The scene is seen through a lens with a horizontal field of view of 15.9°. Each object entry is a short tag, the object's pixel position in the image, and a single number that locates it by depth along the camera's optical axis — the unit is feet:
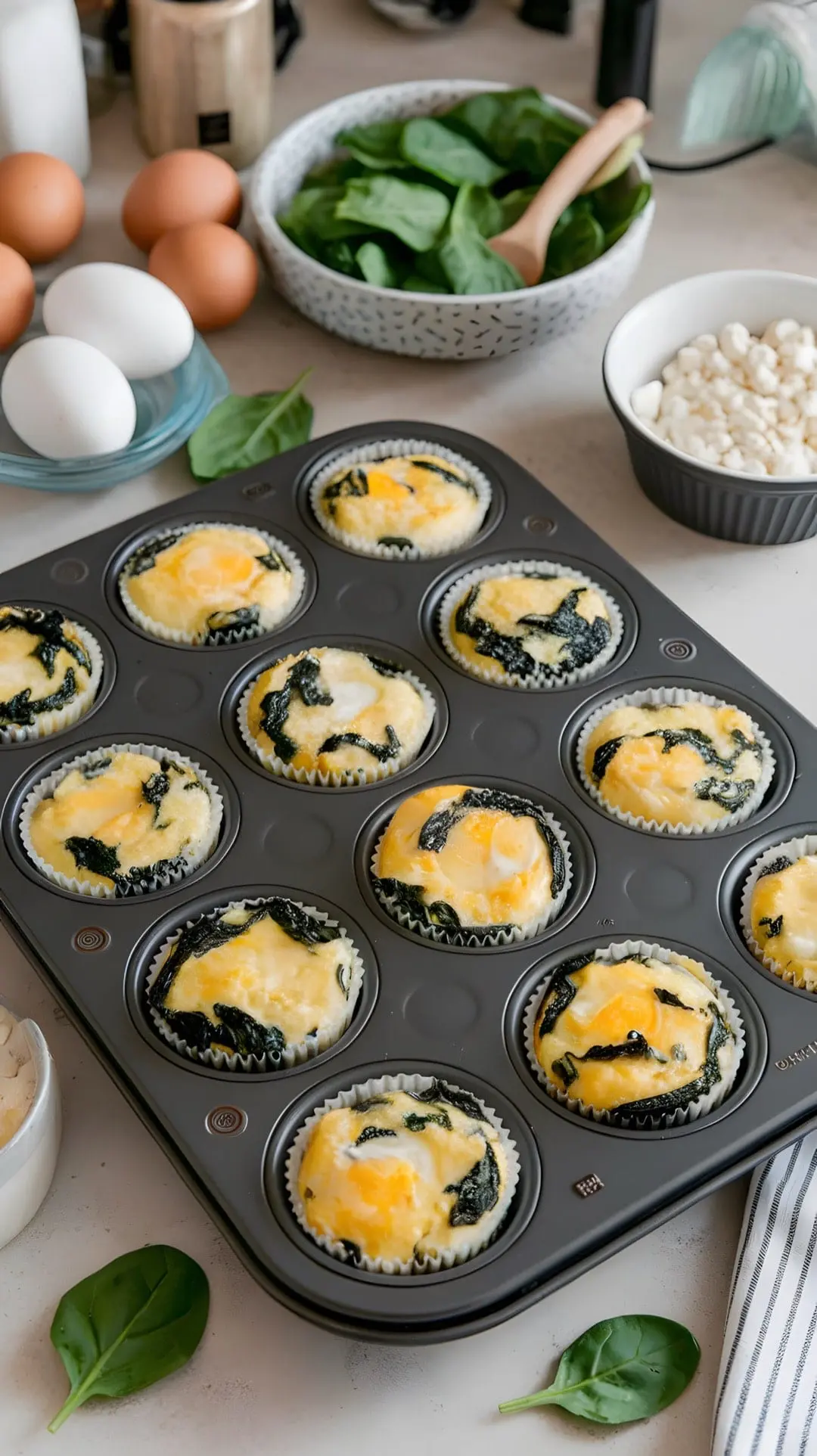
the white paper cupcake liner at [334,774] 3.36
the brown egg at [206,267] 3.91
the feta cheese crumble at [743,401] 3.67
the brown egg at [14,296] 3.83
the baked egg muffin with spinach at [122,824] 3.26
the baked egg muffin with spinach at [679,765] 3.31
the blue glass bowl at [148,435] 3.73
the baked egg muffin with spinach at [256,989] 3.12
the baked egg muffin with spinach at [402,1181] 2.99
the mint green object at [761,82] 4.17
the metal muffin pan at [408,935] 3.00
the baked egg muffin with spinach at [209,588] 3.49
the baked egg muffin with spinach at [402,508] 3.59
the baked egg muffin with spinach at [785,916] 3.18
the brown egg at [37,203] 3.97
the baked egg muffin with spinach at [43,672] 3.39
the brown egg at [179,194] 3.99
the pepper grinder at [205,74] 4.03
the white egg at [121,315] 3.74
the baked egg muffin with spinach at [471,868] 3.21
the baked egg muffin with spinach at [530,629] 3.44
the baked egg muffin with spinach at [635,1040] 3.07
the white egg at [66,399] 3.65
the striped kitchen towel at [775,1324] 2.98
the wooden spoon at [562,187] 3.90
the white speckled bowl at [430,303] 3.82
